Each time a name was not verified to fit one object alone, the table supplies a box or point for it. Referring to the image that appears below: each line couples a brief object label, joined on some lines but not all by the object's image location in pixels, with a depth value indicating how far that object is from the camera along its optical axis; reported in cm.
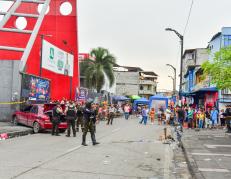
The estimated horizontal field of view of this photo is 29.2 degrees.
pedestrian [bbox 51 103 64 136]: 2080
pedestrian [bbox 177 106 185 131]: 2871
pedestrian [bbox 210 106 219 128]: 3162
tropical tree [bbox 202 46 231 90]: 2011
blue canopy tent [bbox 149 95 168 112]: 5391
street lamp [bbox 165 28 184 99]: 3072
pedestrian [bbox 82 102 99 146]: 1605
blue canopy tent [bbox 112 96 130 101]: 7038
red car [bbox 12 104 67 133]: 2170
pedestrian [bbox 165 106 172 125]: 3697
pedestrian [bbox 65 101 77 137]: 2028
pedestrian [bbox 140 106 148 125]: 3688
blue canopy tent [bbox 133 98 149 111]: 6408
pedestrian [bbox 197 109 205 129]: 3145
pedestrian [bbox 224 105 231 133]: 2617
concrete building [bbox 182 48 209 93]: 6721
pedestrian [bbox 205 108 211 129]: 3197
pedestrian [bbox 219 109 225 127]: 3201
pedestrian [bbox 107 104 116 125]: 3422
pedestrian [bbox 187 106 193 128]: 3157
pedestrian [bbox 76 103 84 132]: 2367
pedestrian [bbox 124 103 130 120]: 4501
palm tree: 6147
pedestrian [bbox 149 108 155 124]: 4022
